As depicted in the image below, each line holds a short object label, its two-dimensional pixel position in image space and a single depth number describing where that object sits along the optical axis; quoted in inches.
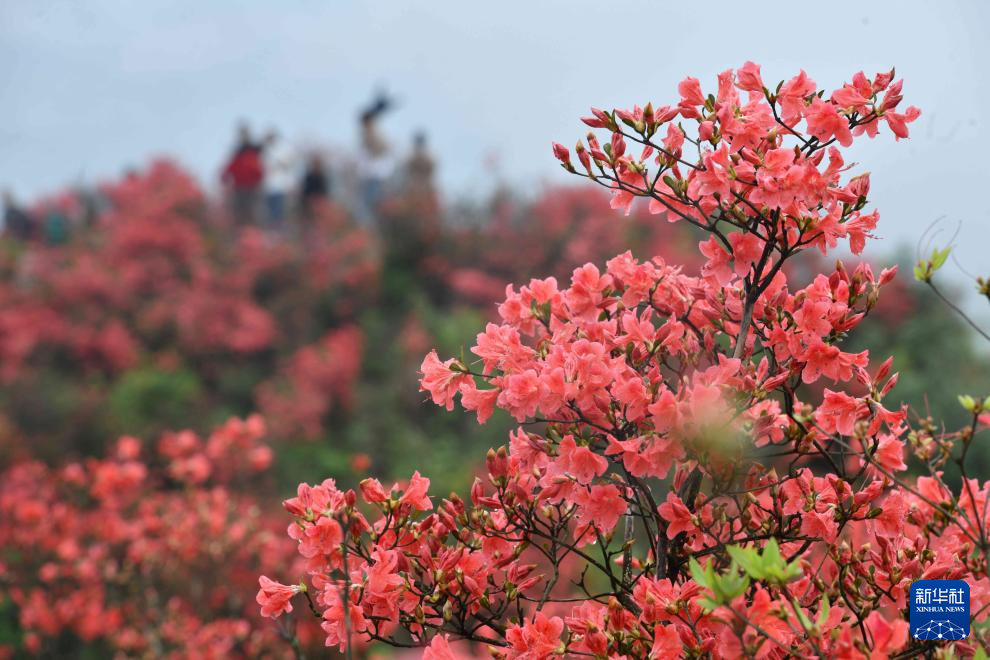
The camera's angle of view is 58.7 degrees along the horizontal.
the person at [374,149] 541.0
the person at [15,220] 589.9
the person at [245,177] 540.4
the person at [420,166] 523.2
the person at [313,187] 522.0
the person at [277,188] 535.5
